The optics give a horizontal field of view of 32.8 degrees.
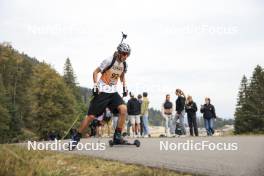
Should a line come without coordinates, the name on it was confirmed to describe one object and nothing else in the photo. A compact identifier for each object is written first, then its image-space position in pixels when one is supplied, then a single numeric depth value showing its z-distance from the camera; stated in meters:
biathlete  9.61
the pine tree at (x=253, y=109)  55.72
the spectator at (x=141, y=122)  19.08
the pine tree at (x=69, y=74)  84.67
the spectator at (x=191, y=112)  18.53
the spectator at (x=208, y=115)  19.32
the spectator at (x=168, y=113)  18.72
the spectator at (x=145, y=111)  18.67
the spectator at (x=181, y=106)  18.17
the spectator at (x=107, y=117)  18.08
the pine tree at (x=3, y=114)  49.38
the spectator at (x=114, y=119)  17.81
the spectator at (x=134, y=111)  18.44
